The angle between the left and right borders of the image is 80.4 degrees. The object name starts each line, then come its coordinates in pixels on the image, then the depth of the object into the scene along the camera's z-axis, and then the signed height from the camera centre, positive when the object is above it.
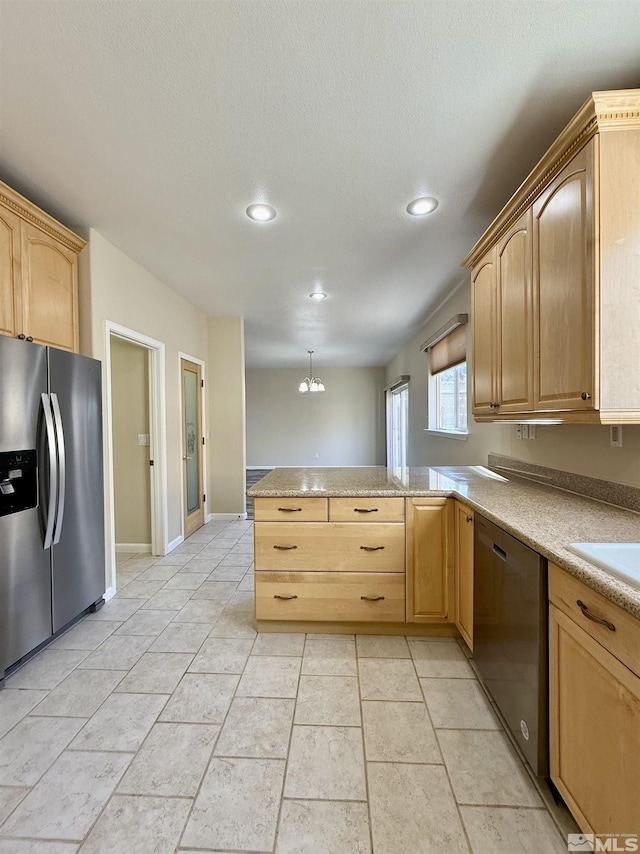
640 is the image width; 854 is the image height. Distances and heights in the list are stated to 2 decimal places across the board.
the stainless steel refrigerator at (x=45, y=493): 1.85 -0.38
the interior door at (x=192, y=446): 4.18 -0.27
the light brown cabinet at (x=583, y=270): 1.28 +0.57
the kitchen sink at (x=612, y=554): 1.03 -0.40
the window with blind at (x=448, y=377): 3.61 +0.49
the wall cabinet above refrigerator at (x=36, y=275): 1.94 +0.85
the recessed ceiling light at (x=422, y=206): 2.19 +1.28
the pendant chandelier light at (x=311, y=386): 7.22 +0.69
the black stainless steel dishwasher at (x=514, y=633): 1.23 -0.80
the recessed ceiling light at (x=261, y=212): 2.25 +1.27
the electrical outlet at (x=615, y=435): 1.69 -0.07
